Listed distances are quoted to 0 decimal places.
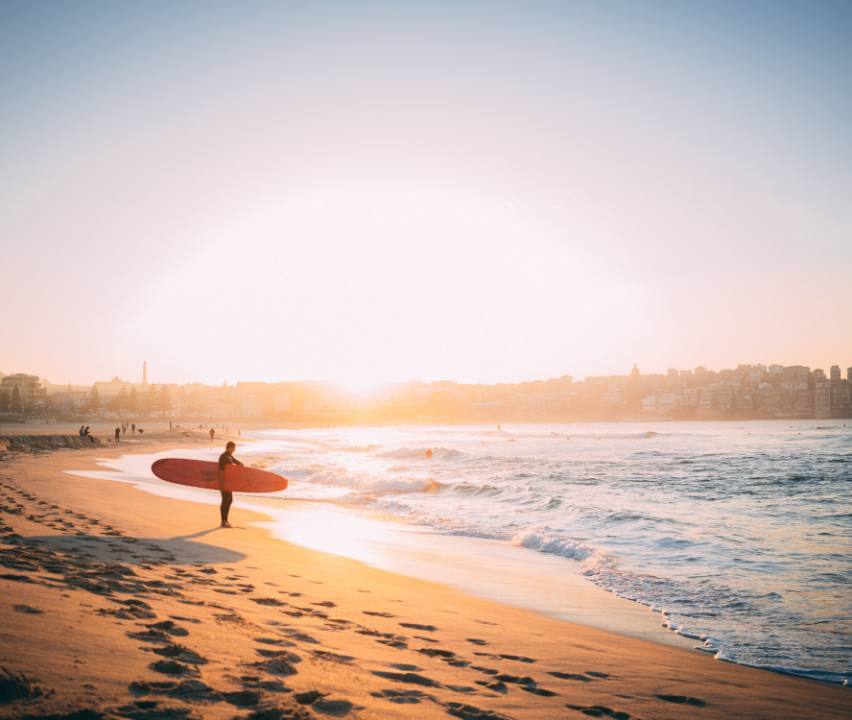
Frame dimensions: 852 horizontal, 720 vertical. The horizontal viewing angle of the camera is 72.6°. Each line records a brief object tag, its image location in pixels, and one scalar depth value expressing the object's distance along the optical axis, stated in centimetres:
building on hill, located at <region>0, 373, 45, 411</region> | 15255
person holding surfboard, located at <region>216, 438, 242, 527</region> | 1255
